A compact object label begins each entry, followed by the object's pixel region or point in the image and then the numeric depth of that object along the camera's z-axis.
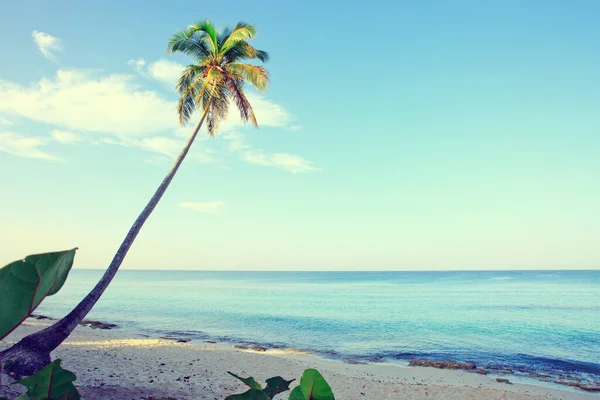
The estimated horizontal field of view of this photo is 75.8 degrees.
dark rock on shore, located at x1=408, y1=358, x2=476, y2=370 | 18.10
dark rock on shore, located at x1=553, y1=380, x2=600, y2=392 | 14.93
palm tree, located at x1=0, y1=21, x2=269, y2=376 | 13.90
